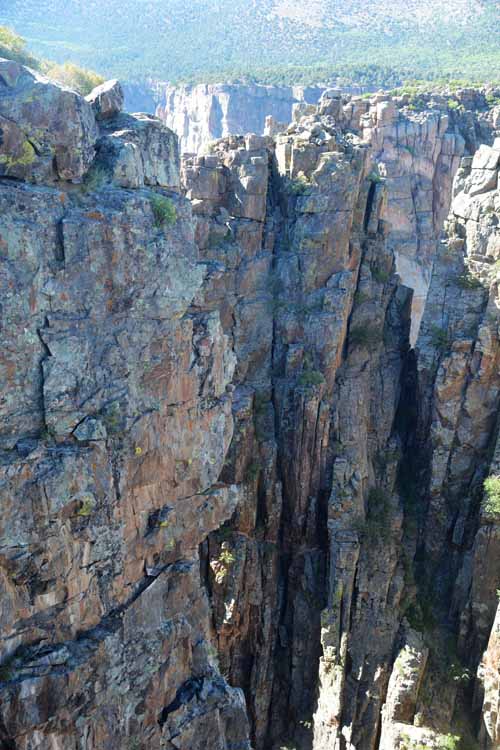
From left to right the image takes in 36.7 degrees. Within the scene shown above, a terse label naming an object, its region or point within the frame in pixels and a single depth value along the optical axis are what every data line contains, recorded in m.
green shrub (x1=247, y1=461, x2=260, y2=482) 34.47
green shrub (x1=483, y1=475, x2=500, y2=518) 32.28
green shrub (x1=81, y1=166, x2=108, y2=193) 18.34
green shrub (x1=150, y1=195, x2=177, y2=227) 19.00
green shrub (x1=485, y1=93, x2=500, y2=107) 57.66
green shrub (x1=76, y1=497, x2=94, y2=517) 18.05
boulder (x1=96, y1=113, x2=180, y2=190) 18.73
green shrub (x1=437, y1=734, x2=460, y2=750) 28.56
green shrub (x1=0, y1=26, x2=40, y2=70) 22.06
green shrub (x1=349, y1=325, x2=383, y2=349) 37.22
